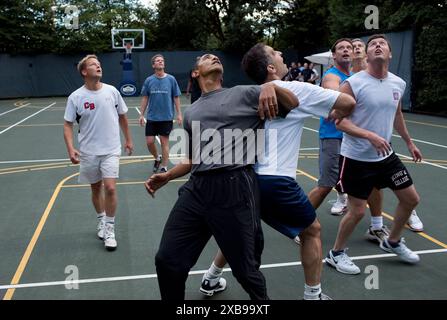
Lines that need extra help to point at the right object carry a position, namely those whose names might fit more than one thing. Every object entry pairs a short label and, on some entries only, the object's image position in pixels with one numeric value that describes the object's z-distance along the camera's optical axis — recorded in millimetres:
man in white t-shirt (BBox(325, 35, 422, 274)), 3977
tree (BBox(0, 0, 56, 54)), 30938
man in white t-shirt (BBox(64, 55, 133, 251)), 4797
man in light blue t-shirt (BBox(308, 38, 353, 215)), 4832
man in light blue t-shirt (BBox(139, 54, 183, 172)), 8250
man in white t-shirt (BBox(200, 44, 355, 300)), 3000
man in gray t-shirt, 2801
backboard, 35134
